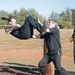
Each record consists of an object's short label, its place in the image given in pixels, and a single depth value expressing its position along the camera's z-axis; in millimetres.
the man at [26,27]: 7914
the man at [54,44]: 8625
